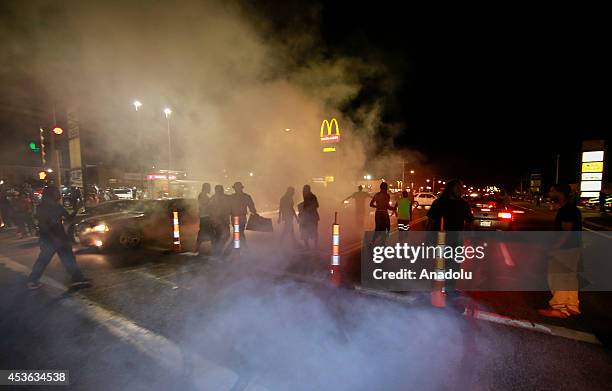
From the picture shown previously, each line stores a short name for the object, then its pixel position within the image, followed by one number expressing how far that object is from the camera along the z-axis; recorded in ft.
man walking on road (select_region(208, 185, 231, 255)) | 18.10
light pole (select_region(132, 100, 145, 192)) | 18.71
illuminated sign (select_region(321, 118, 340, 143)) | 41.01
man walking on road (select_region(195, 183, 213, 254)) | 18.22
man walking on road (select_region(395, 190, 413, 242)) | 20.68
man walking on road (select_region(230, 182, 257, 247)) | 18.76
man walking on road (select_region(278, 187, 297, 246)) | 21.34
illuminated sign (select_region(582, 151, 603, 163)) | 74.43
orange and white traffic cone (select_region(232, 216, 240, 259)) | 16.89
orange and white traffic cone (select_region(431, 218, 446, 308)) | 10.65
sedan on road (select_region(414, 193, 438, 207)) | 57.95
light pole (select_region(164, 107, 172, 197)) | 20.41
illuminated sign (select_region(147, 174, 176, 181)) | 42.74
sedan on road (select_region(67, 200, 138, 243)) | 20.77
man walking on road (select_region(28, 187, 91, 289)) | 12.48
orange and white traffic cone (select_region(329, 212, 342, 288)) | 12.96
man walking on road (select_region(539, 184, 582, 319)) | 10.13
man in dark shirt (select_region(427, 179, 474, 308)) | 11.34
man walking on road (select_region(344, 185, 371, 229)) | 22.44
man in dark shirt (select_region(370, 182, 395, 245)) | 19.06
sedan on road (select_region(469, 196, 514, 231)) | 25.18
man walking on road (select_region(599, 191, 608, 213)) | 48.24
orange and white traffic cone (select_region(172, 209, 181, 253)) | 18.12
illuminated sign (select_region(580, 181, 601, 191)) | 74.13
